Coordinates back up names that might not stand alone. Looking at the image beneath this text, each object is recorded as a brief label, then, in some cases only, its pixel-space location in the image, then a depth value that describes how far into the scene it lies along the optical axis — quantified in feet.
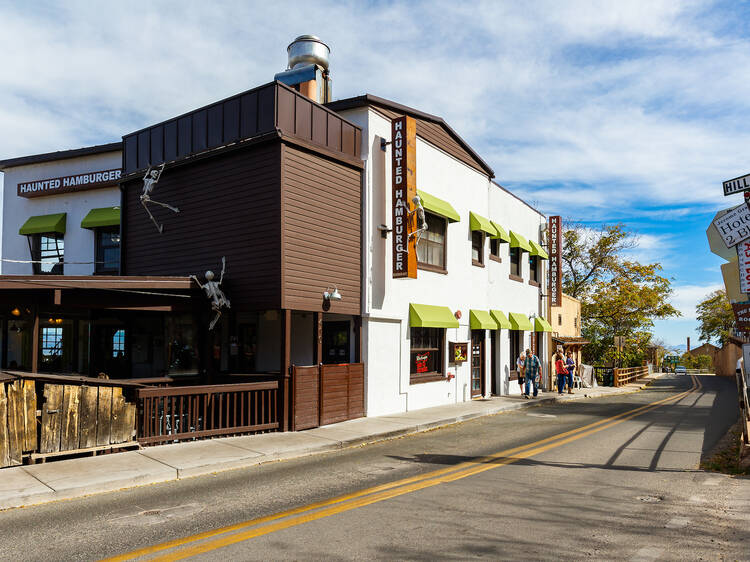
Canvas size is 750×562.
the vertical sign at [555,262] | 90.07
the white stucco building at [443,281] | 49.19
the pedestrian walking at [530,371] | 68.95
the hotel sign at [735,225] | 30.50
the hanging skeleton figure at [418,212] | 48.98
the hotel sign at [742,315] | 30.42
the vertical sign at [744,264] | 30.30
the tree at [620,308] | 136.46
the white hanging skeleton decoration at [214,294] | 42.52
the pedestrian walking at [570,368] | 80.59
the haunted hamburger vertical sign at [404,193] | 49.14
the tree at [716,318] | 209.15
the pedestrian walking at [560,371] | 77.97
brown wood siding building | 41.14
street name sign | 29.40
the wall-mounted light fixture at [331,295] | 43.68
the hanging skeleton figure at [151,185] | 49.06
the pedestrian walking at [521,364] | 71.62
